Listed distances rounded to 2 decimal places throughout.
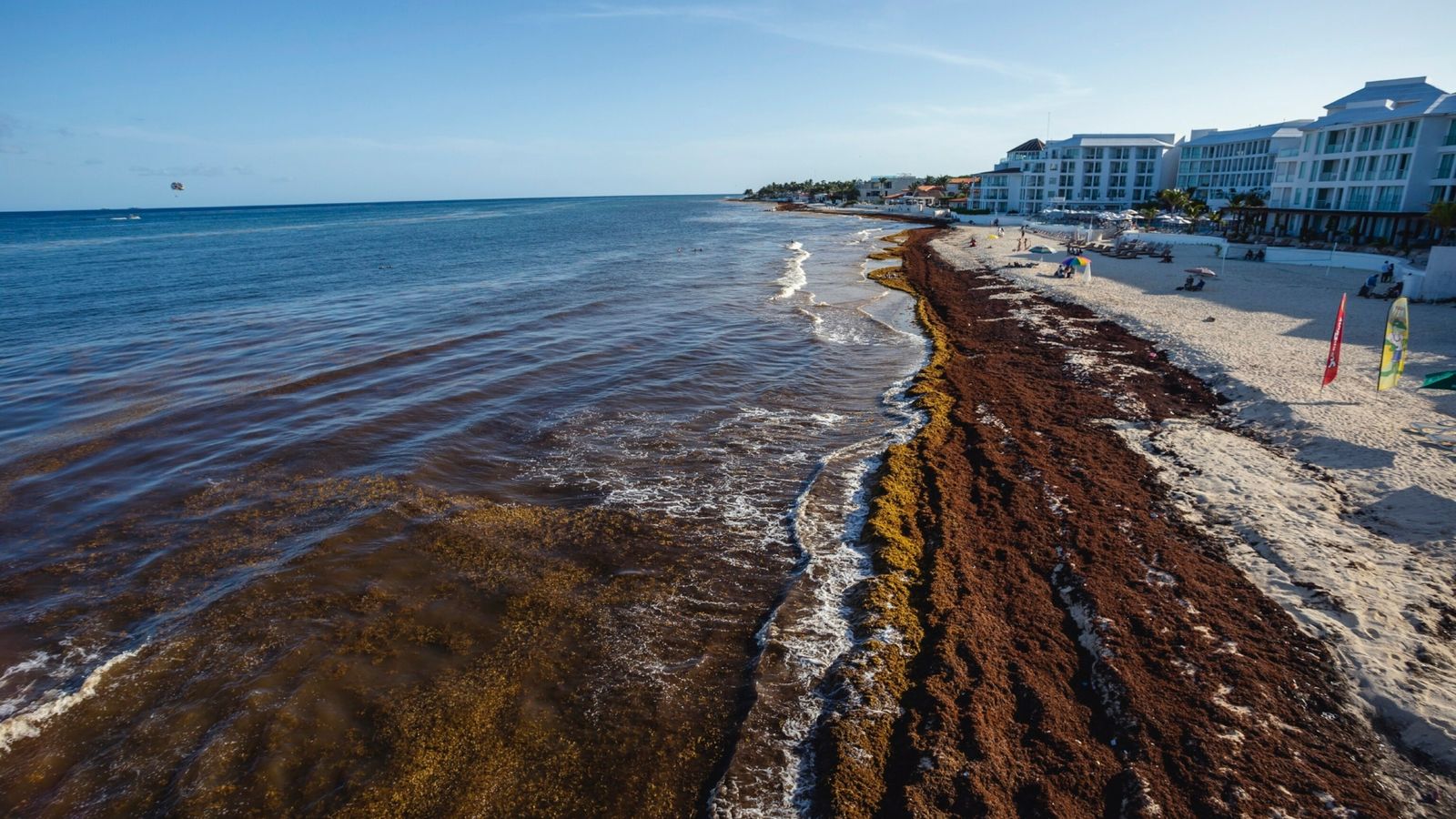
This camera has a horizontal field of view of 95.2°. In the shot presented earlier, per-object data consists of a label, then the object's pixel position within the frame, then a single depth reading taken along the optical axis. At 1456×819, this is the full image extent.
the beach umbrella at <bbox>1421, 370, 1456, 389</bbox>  15.00
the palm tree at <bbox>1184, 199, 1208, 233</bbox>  75.62
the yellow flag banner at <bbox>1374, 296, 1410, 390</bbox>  17.28
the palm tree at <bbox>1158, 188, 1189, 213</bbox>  83.75
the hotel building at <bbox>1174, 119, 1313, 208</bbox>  86.25
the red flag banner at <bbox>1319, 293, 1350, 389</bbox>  18.06
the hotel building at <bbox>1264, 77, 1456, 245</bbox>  46.28
